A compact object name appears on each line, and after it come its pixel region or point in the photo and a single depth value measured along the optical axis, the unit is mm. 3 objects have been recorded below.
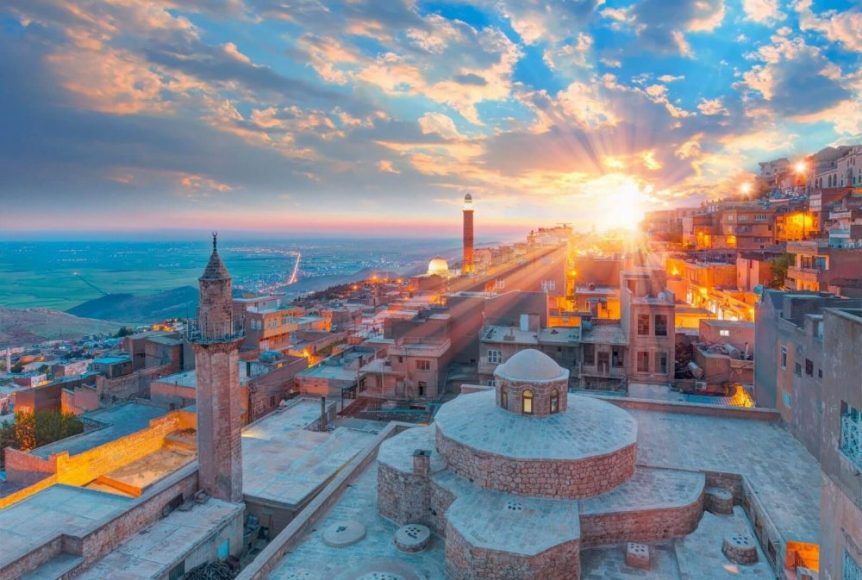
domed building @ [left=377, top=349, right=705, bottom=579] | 12414
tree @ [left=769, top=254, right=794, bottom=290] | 39531
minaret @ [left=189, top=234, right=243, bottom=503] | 17766
